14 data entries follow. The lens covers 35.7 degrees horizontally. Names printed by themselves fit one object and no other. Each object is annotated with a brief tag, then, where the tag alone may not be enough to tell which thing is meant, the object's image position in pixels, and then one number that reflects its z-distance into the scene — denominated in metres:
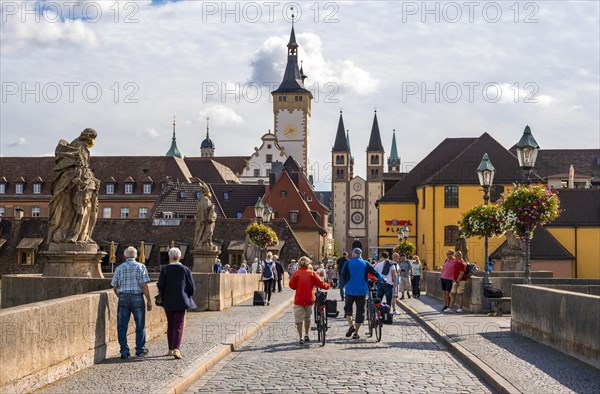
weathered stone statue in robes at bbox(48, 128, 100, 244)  16.80
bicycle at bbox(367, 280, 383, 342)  17.20
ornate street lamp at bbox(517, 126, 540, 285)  20.23
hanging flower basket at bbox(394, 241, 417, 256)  60.73
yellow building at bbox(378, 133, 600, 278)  61.66
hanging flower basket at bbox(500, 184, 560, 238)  21.19
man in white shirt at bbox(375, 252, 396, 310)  24.33
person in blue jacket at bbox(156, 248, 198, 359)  13.56
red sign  75.20
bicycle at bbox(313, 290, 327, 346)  16.39
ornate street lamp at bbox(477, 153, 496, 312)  24.94
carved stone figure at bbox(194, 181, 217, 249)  28.47
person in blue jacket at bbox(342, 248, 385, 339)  17.58
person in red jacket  16.84
